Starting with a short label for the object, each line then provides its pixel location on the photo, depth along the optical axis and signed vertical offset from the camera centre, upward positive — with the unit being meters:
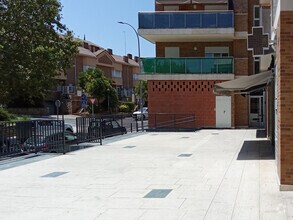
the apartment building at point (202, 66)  25.75 +2.35
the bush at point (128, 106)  58.04 -0.92
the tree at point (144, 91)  58.44 +1.46
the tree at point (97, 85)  50.47 +2.14
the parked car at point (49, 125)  11.92 -0.78
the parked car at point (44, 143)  11.92 -1.38
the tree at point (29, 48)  19.61 +2.91
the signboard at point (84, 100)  31.41 +0.07
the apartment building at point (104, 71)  54.75 +5.32
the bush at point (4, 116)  26.66 -1.04
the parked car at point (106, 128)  15.52 -1.24
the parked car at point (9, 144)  10.72 -1.27
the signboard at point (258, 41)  11.60 +1.81
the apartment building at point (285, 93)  6.66 +0.10
